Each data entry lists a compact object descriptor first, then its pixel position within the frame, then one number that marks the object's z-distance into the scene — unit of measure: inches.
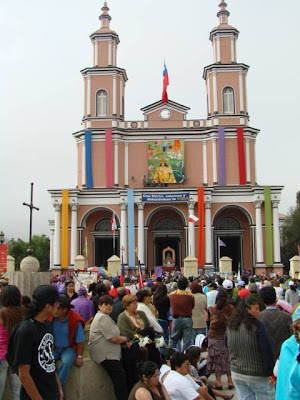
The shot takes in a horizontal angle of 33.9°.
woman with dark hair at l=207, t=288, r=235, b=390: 347.6
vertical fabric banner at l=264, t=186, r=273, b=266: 1488.7
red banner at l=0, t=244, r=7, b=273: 1237.1
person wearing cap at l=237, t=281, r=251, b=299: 420.8
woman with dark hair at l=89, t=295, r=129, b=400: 267.3
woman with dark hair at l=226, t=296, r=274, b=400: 229.5
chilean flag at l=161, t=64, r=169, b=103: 1681.8
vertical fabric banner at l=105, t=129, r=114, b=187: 1610.5
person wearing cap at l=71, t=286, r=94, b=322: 359.9
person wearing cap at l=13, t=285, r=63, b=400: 177.8
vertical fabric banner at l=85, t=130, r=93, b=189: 1610.5
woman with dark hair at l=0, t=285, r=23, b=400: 241.3
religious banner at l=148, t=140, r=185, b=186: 1622.8
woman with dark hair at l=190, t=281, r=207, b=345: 436.5
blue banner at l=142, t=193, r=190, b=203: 1504.7
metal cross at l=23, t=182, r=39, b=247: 960.9
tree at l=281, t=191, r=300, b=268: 2090.3
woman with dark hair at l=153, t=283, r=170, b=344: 424.2
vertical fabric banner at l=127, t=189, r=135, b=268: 1504.7
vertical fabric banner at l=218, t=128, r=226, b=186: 1596.9
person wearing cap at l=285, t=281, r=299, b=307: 485.1
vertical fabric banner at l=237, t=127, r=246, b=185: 1594.5
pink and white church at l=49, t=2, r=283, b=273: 1510.8
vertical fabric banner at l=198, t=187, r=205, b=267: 1486.2
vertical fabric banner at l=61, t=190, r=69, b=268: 1520.7
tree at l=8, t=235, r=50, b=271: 3174.2
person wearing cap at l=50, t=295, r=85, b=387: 258.5
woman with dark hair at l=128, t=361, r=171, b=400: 217.8
